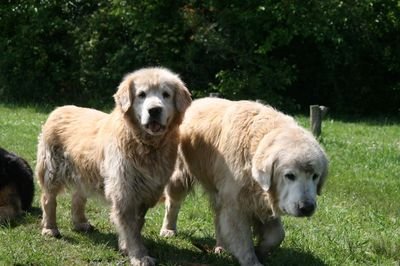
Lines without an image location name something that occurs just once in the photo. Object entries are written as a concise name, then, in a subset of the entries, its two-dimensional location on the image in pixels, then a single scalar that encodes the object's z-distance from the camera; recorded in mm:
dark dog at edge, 6848
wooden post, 13047
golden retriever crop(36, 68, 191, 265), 5703
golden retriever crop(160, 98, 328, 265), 5195
